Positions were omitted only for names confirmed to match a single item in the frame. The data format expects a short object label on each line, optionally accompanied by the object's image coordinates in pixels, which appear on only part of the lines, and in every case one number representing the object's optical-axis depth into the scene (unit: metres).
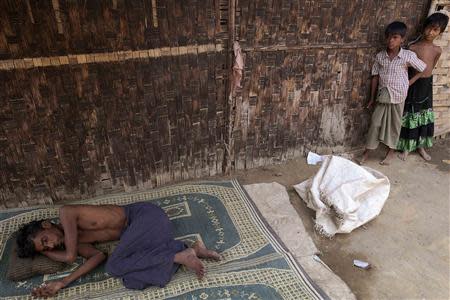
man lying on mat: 2.36
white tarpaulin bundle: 3.02
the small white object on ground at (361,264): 2.71
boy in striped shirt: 3.60
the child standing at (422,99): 3.64
